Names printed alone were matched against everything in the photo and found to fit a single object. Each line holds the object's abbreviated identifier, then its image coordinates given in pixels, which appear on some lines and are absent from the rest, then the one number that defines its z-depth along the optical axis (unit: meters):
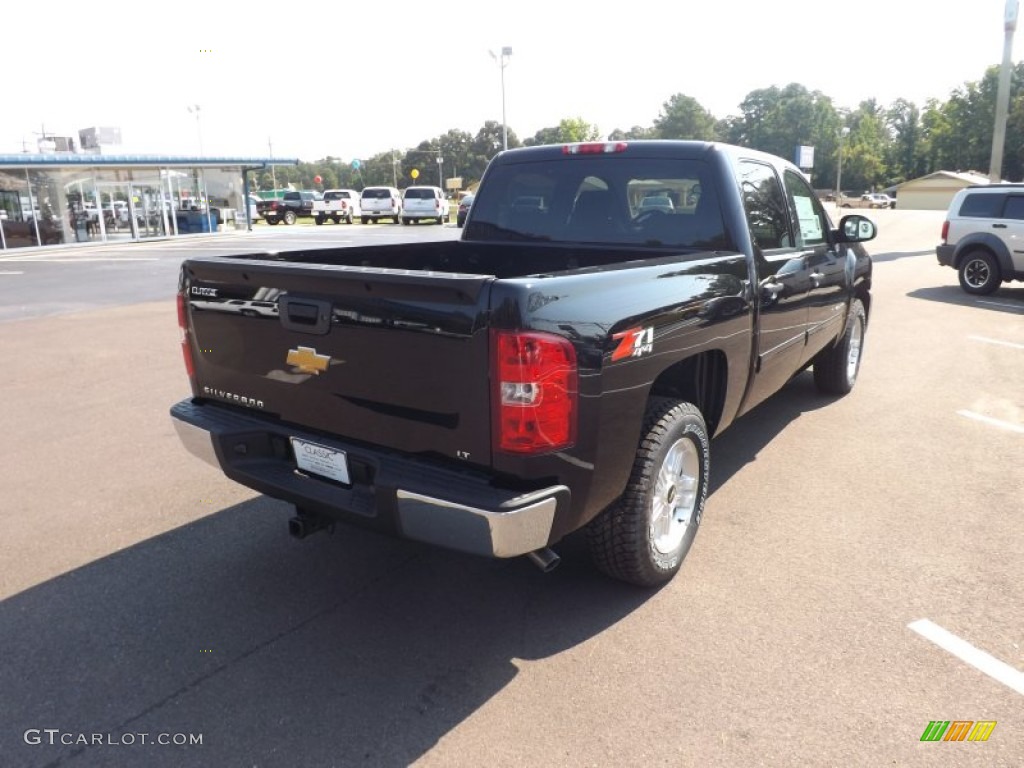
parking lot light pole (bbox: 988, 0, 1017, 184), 24.16
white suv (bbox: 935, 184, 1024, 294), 12.20
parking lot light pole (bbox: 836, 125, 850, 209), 100.56
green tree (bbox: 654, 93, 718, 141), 131.12
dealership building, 26.45
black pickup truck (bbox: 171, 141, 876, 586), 2.48
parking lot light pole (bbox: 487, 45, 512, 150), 36.44
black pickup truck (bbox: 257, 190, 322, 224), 40.53
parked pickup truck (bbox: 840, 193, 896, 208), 78.94
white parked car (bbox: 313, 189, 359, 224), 39.09
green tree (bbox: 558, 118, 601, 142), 71.75
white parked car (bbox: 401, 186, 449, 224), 36.25
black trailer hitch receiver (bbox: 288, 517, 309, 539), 3.15
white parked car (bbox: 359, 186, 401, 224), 38.38
